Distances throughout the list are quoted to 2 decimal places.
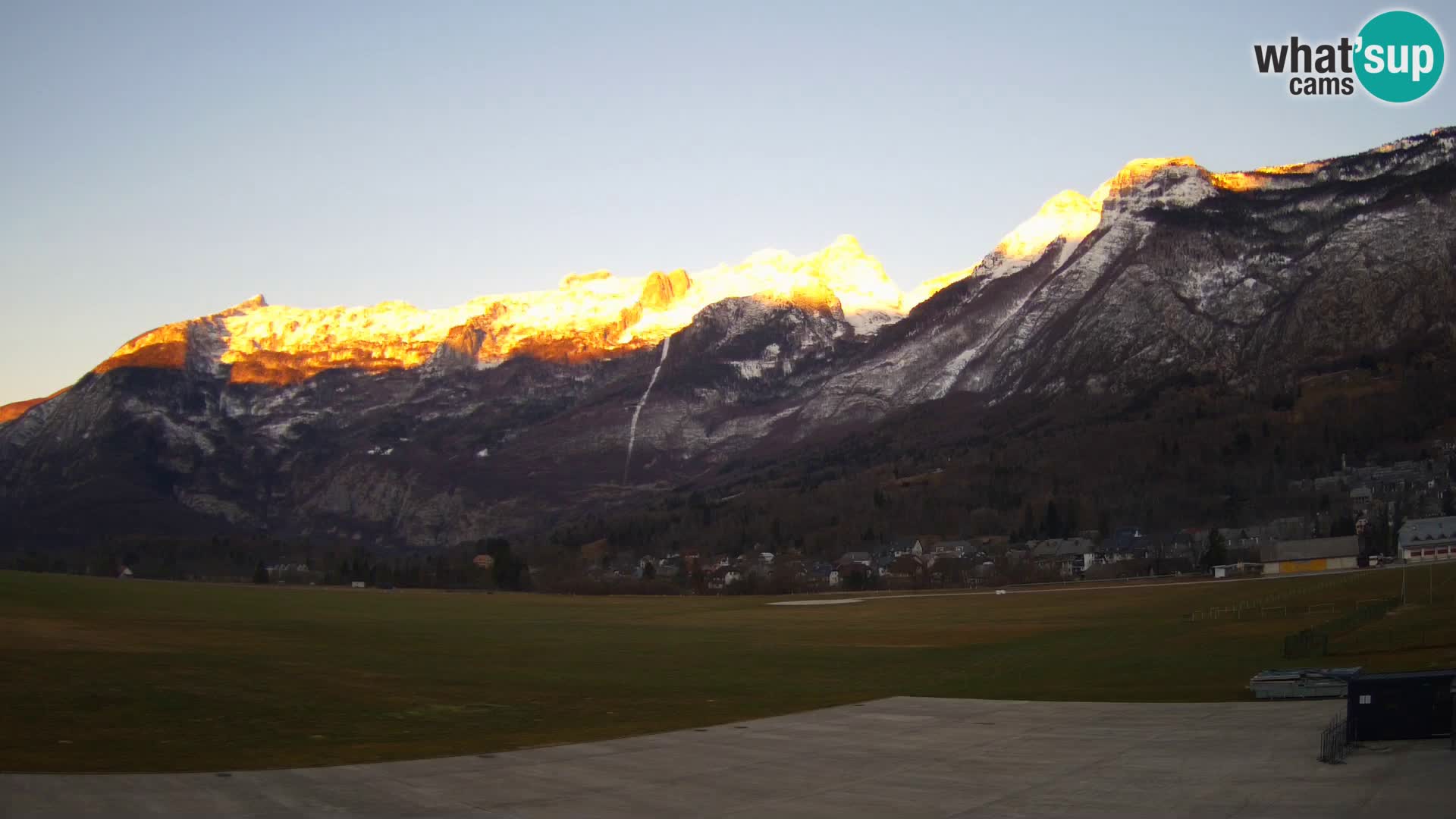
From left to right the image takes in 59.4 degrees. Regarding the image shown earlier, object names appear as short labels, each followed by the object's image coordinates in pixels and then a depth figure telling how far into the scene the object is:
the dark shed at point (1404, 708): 39.22
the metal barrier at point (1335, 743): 38.00
